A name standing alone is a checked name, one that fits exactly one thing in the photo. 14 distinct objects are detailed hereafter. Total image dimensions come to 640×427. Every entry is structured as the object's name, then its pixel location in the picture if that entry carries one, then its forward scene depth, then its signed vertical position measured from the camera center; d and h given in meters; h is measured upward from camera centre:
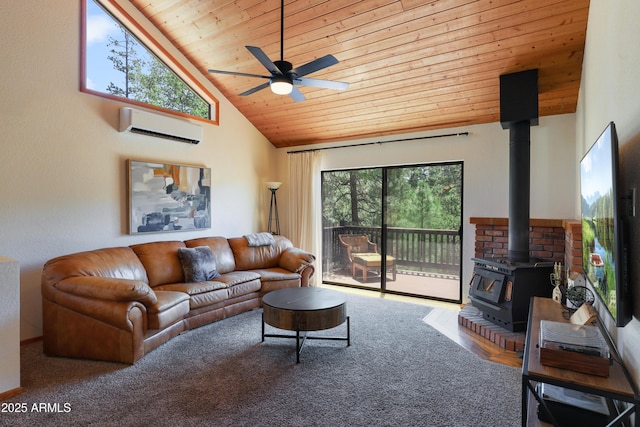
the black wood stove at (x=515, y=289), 3.27 -0.71
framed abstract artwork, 4.10 +0.20
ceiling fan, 2.64 +1.15
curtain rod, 4.54 +1.08
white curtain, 5.79 +0.16
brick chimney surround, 3.74 -0.27
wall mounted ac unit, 3.89 +1.06
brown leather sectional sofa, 2.78 -0.80
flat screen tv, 1.30 -0.06
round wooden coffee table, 2.88 -0.84
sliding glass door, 4.76 -0.22
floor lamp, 6.15 +0.01
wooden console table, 1.29 -0.68
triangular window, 3.78 +1.73
